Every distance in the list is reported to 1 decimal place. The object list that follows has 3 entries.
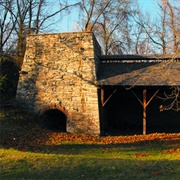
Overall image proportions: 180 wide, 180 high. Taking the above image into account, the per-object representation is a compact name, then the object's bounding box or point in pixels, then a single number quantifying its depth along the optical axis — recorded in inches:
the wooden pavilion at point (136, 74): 571.2
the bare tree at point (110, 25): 1076.5
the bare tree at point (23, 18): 908.6
